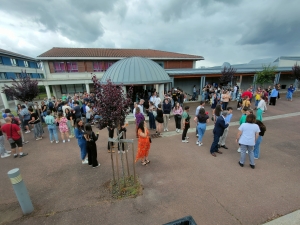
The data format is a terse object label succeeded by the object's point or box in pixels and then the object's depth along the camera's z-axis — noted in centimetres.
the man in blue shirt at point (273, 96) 1231
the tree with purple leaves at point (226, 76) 1464
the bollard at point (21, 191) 305
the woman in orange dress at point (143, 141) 467
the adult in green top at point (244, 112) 533
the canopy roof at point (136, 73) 1095
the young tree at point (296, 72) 1704
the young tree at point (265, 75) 1612
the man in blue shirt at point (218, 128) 502
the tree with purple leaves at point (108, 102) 344
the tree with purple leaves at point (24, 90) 865
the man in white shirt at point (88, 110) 874
